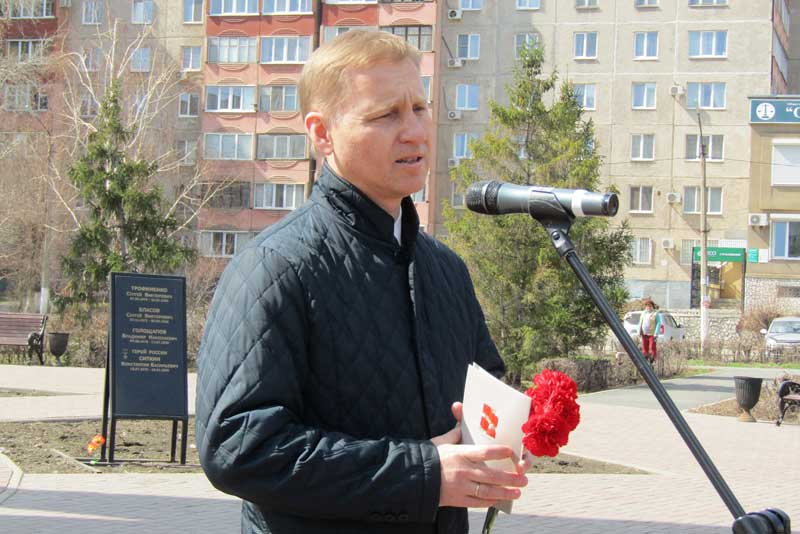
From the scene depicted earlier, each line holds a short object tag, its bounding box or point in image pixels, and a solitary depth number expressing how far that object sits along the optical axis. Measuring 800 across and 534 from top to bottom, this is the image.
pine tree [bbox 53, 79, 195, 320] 24.97
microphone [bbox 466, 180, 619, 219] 2.97
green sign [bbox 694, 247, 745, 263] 53.72
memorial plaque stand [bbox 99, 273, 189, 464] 10.16
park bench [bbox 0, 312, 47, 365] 24.23
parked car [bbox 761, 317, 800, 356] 34.75
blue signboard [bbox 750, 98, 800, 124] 53.59
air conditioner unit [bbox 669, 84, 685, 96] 54.97
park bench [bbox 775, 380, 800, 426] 16.59
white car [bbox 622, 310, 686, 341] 40.38
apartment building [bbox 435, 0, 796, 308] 55.06
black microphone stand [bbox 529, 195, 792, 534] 2.54
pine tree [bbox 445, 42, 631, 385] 21.03
